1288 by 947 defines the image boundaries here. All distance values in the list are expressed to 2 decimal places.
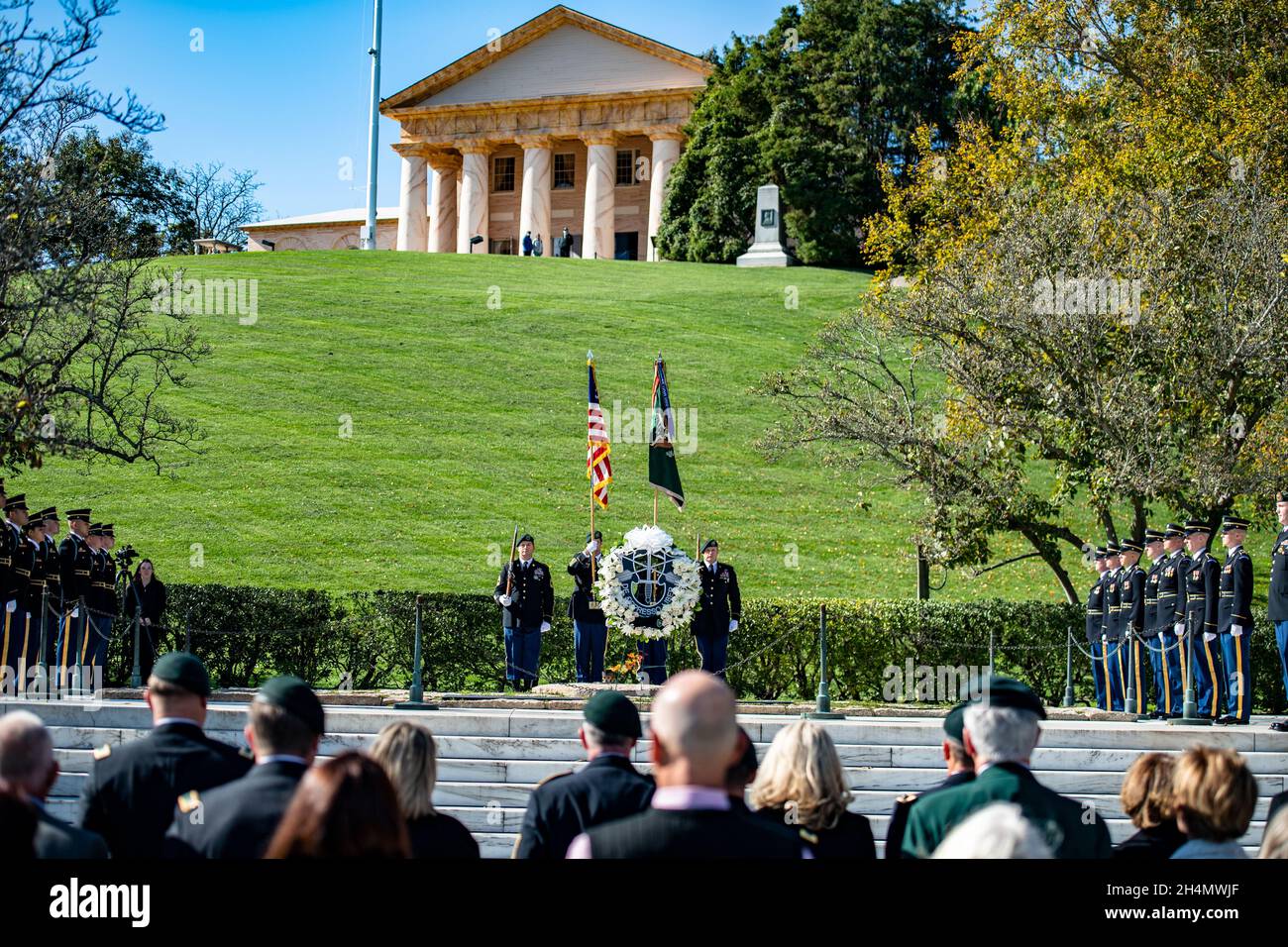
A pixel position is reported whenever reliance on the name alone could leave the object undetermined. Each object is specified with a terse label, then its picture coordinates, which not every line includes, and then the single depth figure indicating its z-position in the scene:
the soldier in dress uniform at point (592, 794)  5.14
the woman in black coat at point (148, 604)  17.75
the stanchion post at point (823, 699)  13.66
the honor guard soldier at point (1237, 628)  13.81
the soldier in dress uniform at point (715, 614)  17.38
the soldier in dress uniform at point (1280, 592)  13.93
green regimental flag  18.42
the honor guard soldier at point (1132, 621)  15.83
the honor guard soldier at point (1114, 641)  16.45
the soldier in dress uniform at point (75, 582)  16.58
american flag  18.30
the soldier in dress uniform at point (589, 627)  17.48
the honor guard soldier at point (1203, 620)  14.32
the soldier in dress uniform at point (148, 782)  5.10
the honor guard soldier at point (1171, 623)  14.97
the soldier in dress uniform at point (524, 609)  17.23
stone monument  52.75
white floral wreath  16.55
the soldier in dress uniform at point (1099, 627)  17.08
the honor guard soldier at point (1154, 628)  15.25
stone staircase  11.44
